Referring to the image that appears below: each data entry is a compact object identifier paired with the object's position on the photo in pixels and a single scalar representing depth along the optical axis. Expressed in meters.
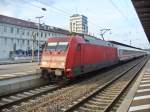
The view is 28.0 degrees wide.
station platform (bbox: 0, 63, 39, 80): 21.14
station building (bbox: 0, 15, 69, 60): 74.75
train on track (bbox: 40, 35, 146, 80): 17.73
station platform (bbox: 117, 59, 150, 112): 10.67
